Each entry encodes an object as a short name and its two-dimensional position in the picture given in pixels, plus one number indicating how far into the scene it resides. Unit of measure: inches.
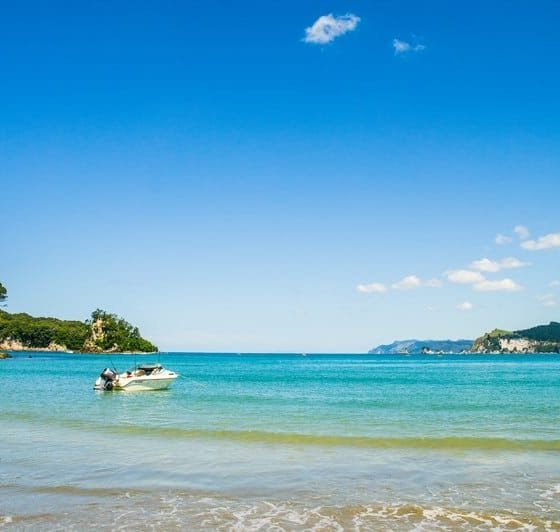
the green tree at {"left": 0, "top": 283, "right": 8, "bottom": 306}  6156.5
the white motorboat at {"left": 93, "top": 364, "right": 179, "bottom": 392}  1779.0
